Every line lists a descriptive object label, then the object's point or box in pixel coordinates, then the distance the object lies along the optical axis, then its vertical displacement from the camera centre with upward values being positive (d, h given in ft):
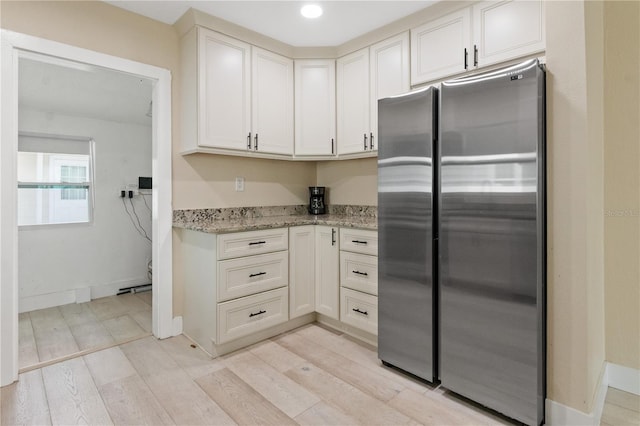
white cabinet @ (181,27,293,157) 8.18 +3.06
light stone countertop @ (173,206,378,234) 7.88 -0.13
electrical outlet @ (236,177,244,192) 9.92 +0.88
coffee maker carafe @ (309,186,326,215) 10.91 +0.47
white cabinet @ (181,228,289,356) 7.55 -1.71
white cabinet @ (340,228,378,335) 7.85 -1.58
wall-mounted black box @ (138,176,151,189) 13.73 +1.26
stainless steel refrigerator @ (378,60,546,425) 4.99 -0.45
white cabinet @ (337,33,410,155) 8.47 +3.42
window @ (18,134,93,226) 11.72 +1.25
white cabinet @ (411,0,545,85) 6.48 +3.72
